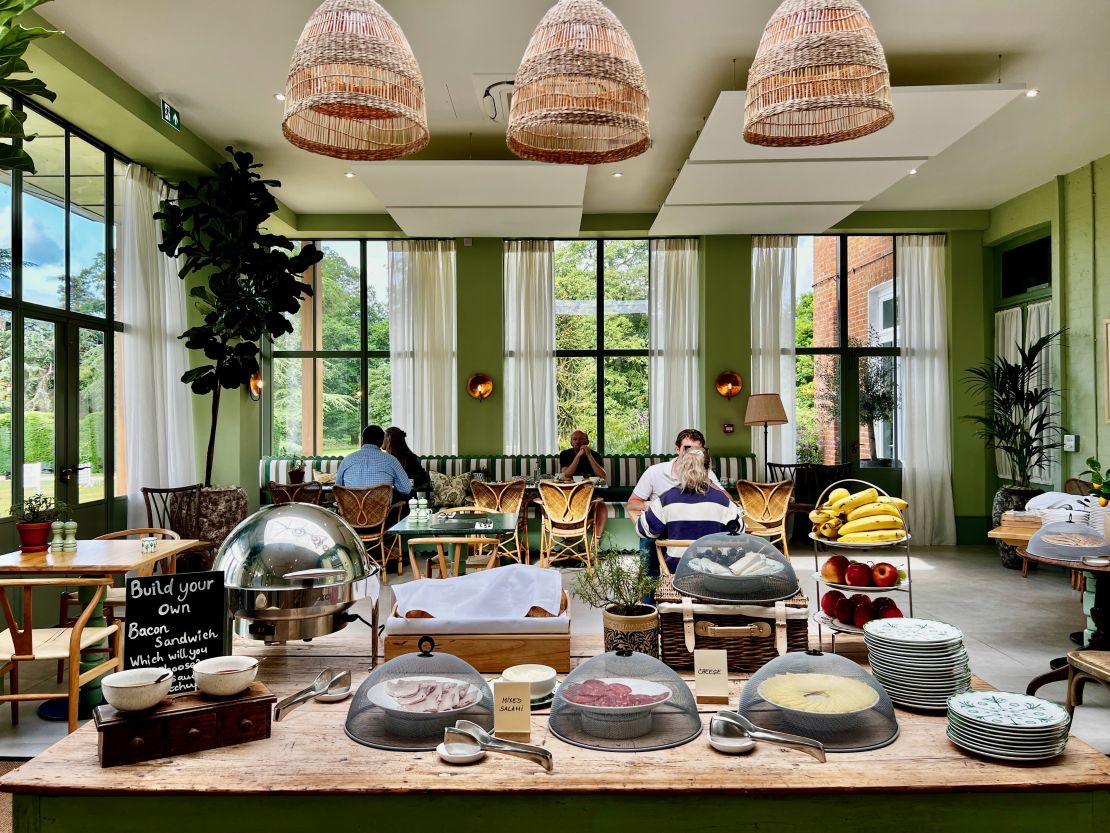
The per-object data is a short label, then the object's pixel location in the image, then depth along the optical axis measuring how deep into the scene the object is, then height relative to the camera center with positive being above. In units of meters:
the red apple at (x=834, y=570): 2.47 -0.45
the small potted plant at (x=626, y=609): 2.11 -0.50
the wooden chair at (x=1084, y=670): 3.30 -1.06
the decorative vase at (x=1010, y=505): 8.10 -0.82
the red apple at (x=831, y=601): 2.37 -0.53
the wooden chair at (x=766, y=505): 7.88 -0.77
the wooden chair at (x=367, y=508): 7.20 -0.69
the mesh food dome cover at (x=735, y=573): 2.25 -0.42
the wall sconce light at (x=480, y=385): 9.99 +0.62
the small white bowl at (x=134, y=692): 1.65 -0.54
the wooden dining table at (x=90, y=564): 3.87 -0.64
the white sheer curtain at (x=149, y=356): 6.84 +0.73
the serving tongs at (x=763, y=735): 1.65 -0.67
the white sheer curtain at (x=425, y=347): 10.09 +1.13
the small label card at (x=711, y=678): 1.94 -0.62
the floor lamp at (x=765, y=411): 8.96 +0.22
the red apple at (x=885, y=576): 2.41 -0.46
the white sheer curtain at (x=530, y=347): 10.12 +1.11
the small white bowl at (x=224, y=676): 1.75 -0.55
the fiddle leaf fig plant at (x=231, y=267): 6.96 +1.55
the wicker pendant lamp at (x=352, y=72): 2.30 +1.12
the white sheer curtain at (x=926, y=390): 9.84 +0.49
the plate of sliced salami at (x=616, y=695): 1.74 -0.60
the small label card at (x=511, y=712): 1.71 -0.62
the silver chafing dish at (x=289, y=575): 1.94 -0.36
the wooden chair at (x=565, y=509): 7.54 -0.75
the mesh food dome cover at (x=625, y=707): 1.74 -0.63
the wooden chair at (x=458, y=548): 5.36 -0.87
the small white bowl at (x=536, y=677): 1.93 -0.61
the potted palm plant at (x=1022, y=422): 8.25 +0.06
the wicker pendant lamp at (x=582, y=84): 2.24 +1.05
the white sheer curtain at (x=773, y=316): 9.97 +1.47
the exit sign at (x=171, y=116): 6.34 +2.65
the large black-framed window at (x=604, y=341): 10.34 +1.21
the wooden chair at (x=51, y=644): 3.60 -1.00
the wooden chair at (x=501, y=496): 7.52 -0.62
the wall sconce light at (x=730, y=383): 9.85 +0.60
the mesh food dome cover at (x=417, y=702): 1.76 -0.62
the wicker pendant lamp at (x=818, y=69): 2.28 +1.11
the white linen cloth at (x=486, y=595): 2.32 -0.49
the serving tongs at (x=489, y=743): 1.62 -0.67
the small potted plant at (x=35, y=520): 4.25 -0.48
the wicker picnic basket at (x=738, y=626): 2.21 -0.58
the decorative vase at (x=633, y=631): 2.11 -0.54
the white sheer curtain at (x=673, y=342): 10.09 +1.16
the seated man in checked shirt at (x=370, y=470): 7.46 -0.35
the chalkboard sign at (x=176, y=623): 1.94 -0.48
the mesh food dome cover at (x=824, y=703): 1.74 -0.63
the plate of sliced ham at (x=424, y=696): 1.76 -0.61
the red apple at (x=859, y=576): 2.42 -0.46
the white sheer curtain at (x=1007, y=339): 9.30 +1.08
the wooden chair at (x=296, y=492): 7.44 -0.57
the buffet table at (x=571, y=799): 1.55 -0.74
